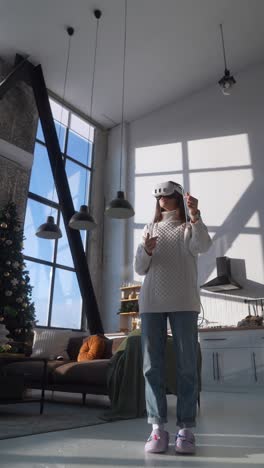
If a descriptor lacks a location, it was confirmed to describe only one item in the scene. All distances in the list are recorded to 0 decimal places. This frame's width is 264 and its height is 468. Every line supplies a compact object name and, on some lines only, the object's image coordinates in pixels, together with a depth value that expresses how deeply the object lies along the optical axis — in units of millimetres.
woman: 1669
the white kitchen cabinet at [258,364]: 5252
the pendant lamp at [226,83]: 6434
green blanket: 2818
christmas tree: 5652
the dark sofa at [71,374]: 3318
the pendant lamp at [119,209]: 4648
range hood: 6465
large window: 7316
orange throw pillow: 3891
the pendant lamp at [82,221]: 4859
